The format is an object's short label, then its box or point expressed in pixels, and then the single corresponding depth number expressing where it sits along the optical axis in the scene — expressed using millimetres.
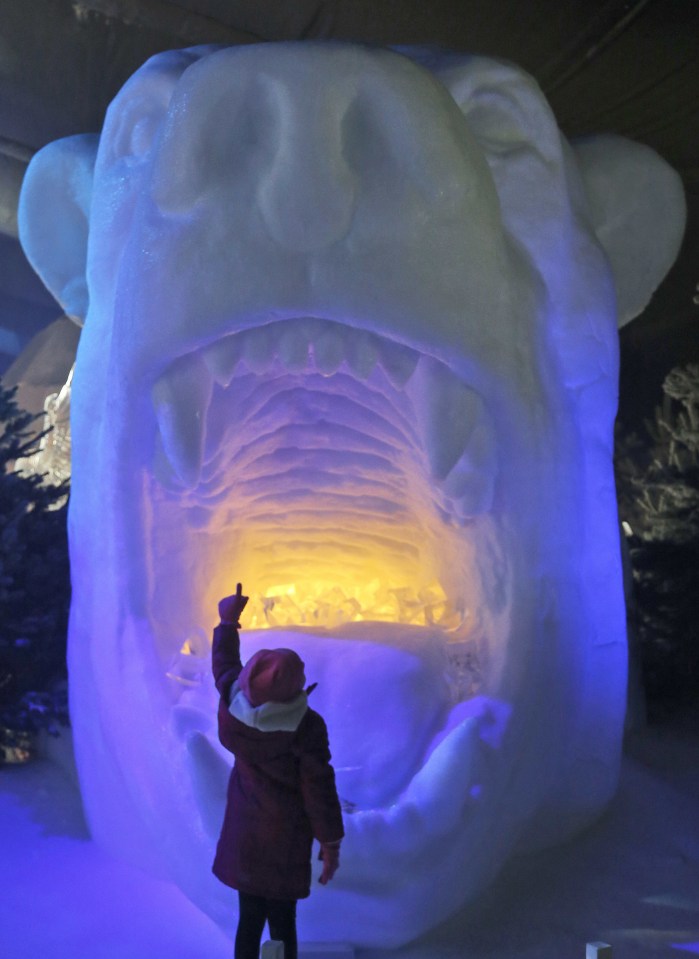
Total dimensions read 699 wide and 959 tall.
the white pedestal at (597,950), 942
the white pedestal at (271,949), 932
